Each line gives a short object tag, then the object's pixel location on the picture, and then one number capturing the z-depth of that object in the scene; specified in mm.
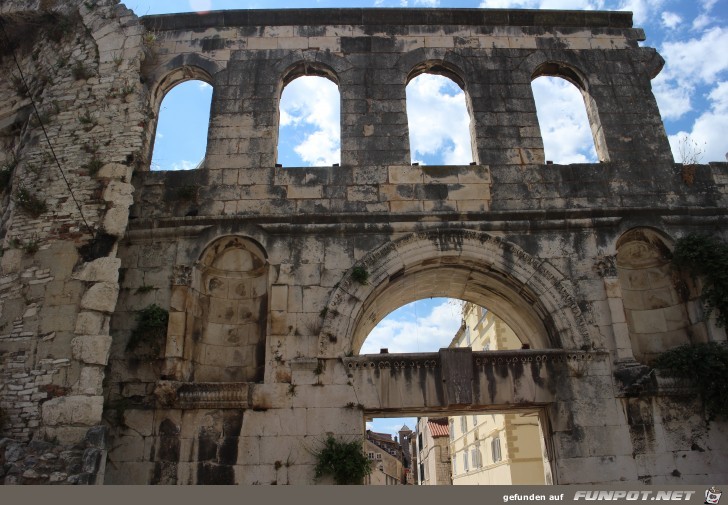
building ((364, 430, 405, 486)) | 36906
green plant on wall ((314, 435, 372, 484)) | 7625
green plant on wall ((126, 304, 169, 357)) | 8500
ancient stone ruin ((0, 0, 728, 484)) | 7957
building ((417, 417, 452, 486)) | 30609
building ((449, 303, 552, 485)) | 15844
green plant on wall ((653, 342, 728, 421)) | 8078
